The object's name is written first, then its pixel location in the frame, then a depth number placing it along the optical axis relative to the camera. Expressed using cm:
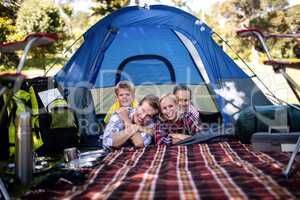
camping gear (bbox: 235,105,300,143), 238
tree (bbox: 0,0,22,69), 798
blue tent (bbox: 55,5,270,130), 287
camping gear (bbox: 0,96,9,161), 226
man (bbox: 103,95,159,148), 237
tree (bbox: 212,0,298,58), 1361
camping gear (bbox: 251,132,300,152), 215
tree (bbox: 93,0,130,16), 1142
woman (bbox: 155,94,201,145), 247
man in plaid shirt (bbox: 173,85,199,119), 261
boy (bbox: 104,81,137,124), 259
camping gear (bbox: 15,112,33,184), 172
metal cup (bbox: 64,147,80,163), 203
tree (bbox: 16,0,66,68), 943
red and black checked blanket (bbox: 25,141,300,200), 142
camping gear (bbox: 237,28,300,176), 160
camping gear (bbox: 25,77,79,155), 249
